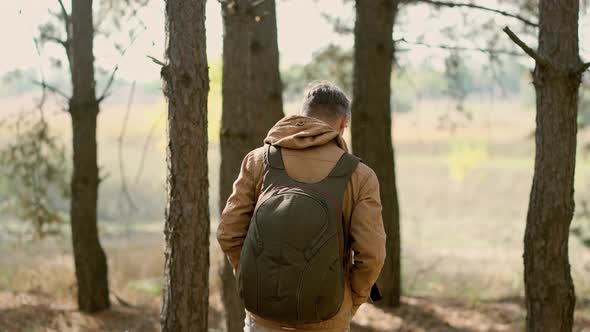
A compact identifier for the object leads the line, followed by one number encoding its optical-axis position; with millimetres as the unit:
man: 3357
